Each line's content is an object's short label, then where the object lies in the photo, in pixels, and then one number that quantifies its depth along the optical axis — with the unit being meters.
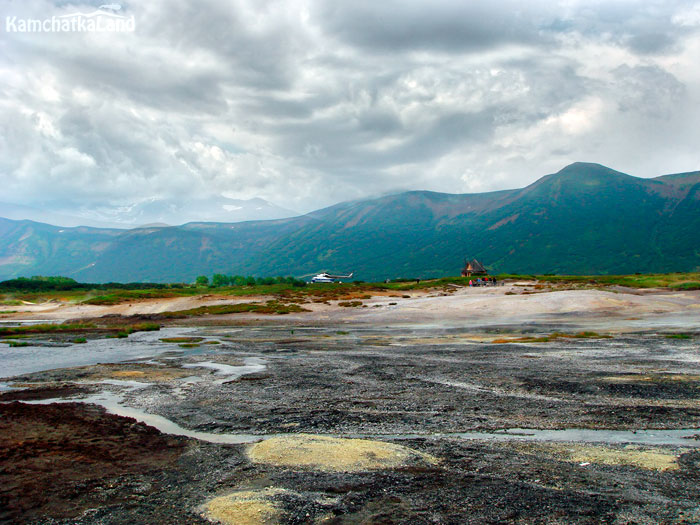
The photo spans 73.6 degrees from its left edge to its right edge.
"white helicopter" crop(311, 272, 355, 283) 187.50
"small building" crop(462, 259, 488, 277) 186.38
